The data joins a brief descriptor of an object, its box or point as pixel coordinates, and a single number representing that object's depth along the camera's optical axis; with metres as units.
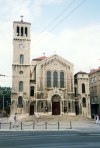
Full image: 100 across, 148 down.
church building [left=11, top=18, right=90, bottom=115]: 27.10
